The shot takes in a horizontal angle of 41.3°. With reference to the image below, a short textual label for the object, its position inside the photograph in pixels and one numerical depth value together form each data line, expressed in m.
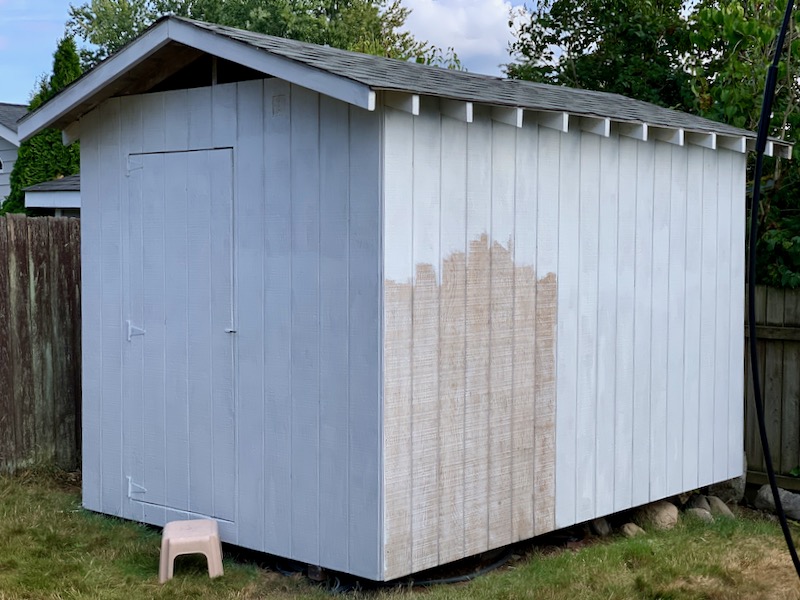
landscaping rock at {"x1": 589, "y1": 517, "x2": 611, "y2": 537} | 6.76
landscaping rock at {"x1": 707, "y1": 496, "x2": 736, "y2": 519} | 7.43
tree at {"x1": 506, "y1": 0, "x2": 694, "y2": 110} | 11.79
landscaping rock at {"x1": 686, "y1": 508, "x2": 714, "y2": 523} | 7.13
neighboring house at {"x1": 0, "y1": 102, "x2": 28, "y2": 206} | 18.09
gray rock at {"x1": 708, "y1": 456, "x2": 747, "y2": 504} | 7.89
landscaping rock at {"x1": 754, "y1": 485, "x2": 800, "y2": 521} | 7.44
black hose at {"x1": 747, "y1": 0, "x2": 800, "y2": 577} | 4.43
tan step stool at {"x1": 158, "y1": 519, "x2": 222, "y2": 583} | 5.47
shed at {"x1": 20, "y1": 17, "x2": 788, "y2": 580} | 5.24
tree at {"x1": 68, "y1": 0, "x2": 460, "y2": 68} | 31.06
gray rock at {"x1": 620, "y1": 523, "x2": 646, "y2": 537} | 6.72
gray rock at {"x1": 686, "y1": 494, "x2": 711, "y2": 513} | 7.48
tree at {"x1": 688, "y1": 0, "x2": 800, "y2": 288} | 7.95
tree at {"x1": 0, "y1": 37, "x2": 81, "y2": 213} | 16.66
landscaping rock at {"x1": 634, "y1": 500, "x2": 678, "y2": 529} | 6.93
